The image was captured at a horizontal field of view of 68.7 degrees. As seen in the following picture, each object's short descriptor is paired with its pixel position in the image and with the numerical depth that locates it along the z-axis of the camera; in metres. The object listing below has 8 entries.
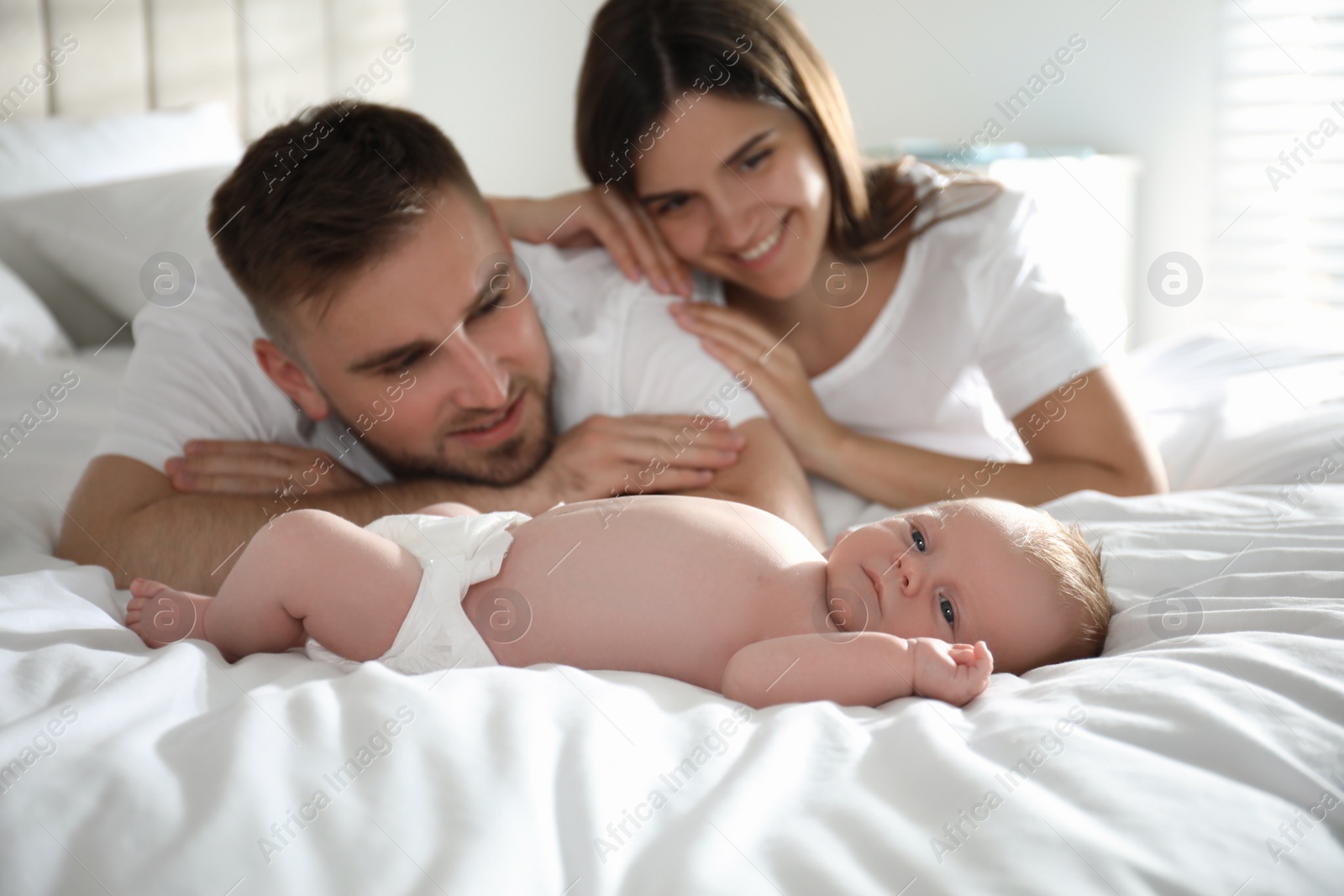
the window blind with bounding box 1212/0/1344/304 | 2.76
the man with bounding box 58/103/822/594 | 1.23
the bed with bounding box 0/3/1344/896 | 0.53
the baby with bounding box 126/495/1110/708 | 0.90
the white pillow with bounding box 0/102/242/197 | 1.82
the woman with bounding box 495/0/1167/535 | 1.41
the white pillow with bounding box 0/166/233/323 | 1.79
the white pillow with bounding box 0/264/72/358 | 1.63
